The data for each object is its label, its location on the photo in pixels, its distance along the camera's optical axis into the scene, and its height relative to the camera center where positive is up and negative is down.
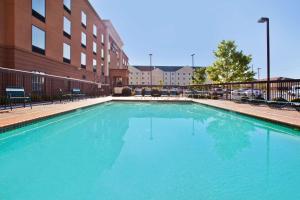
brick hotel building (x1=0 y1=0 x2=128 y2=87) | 8.60 +4.72
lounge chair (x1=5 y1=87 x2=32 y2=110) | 5.67 +0.11
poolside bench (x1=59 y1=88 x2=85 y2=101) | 10.78 +0.06
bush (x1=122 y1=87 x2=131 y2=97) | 18.21 +0.53
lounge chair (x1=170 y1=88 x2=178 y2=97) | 19.52 +0.45
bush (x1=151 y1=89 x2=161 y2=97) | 17.50 +0.34
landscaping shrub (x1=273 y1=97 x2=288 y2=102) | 6.97 -0.15
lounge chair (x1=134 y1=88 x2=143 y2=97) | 22.44 +0.43
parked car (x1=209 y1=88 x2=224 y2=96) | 12.65 +0.35
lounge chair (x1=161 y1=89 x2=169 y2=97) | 19.64 +0.38
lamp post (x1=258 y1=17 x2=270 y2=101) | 8.34 +3.71
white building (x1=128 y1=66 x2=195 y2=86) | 65.77 +9.40
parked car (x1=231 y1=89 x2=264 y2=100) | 8.56 +0.12
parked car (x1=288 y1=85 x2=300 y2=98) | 6.34 +0.22
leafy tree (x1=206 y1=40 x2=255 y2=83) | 21.38 +4.52
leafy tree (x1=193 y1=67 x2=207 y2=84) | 35.02 +4.99
